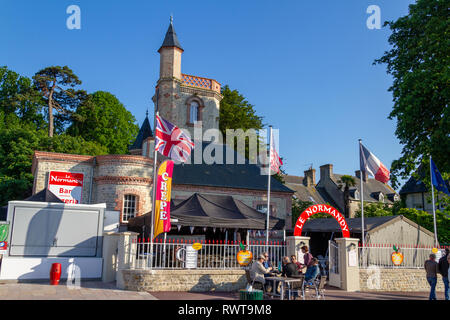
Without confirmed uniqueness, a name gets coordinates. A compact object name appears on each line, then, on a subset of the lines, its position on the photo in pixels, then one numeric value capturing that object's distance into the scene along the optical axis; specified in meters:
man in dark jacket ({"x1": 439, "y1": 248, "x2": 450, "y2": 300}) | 11.45
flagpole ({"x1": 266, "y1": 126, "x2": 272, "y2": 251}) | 15.96
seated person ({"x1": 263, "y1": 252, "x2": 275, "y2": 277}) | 11.33
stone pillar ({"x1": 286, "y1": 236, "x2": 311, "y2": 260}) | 13.62
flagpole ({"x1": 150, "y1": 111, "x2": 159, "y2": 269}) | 12.40
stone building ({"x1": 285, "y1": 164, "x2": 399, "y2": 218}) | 44.94
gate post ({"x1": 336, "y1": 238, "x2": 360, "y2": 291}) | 13.39
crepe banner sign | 12.80
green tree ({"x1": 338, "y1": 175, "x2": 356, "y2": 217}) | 32.88
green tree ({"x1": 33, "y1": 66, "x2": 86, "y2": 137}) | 40.93
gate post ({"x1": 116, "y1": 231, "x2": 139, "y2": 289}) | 12.04
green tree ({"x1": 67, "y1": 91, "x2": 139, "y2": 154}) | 42.25
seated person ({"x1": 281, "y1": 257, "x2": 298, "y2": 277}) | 10.90
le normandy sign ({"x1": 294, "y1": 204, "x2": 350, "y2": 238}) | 14.35
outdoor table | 10.18
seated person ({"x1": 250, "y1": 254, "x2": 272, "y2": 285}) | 11.17
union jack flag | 13.74
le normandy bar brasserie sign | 20.60
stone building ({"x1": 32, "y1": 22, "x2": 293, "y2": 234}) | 20.83
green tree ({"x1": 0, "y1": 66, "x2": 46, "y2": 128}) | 38.66
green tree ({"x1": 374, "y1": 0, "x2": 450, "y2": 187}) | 17.36
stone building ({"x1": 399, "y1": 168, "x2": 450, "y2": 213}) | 38.94
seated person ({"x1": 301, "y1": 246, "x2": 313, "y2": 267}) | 13.38
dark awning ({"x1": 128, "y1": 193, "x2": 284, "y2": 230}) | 14.14
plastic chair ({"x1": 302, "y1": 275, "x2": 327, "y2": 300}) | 10.62
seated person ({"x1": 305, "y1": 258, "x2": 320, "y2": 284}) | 10.80
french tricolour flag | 15.96
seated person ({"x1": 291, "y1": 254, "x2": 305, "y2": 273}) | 11.69
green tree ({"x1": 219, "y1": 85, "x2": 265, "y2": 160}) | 35.72
